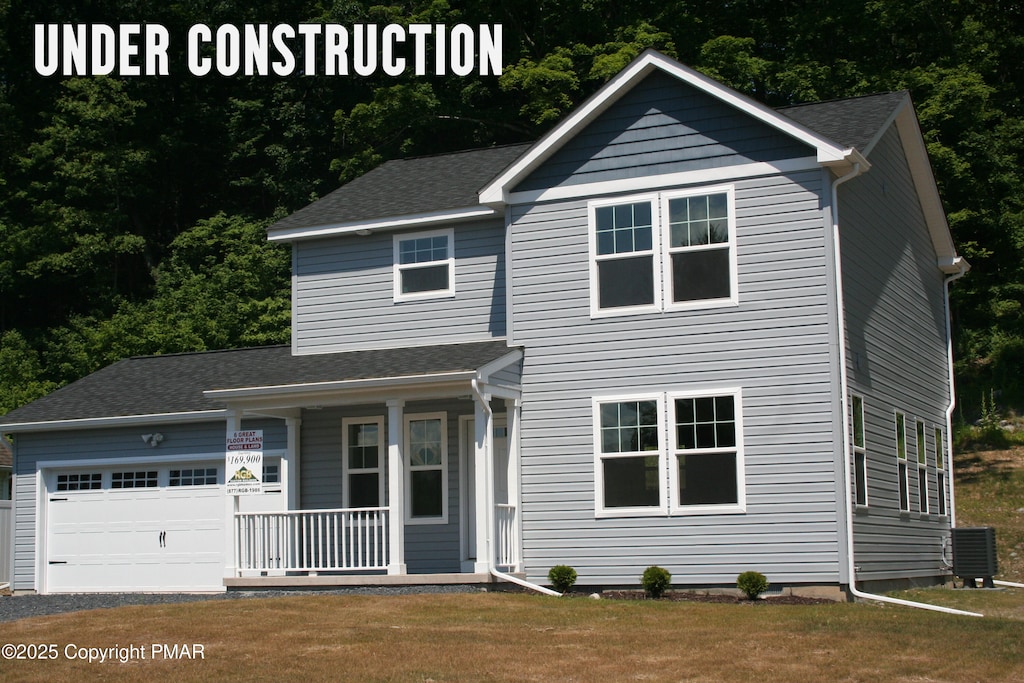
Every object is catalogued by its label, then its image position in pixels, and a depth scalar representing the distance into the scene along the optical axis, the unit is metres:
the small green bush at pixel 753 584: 15.99
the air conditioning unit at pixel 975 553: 19.94
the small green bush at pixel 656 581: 16.55
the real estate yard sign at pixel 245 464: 18.06
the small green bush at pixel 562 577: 17.17
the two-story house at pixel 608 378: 16.58
